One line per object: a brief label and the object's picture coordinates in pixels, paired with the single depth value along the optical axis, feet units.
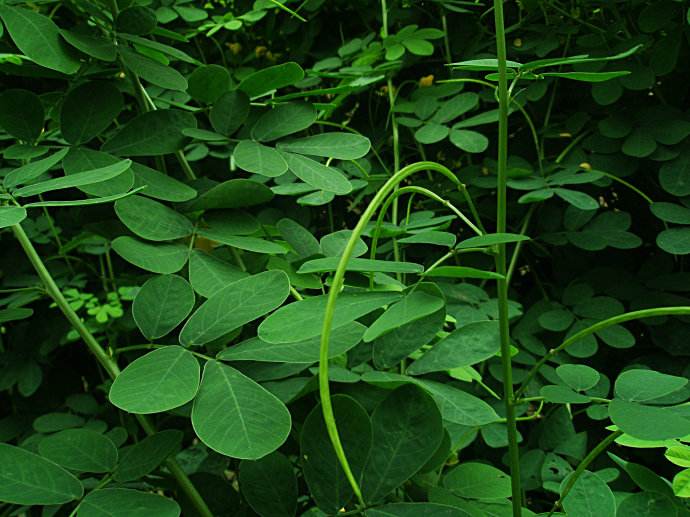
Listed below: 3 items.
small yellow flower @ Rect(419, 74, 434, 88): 4.25
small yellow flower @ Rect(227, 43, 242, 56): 4.79
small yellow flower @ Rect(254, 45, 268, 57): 4.72
